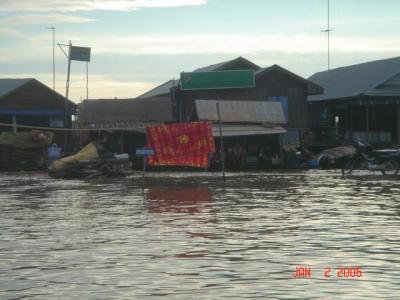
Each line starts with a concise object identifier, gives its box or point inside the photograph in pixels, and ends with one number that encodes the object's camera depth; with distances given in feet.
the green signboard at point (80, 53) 120.47
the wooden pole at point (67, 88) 118.44
